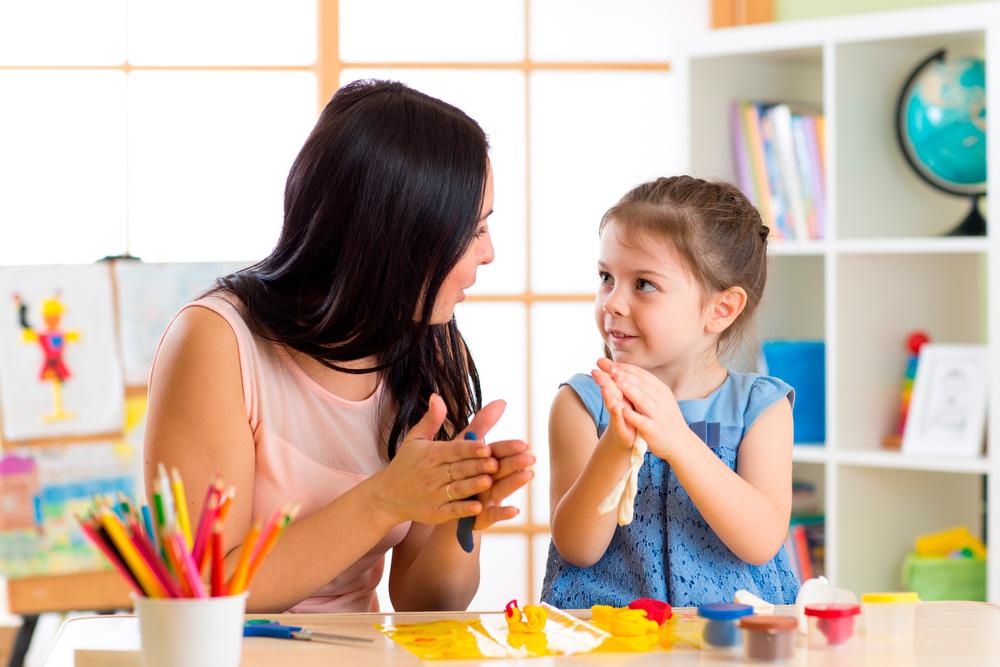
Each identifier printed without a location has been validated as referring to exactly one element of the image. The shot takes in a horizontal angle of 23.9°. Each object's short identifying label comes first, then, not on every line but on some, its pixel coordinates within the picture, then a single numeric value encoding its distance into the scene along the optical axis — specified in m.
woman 2.91
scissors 2.54
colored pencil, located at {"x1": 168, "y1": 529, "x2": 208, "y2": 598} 2.04
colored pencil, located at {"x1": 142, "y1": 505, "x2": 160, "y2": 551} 2.13
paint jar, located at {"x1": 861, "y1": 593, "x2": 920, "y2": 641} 2.61
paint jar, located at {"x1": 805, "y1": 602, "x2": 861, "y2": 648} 2.49
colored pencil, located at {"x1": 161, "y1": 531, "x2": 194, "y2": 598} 2.05
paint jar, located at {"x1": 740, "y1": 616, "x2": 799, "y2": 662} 2.37
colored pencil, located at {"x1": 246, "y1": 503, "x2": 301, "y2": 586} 2.13
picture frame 3.86
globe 3.89
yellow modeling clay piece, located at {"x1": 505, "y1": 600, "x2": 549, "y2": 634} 2.62
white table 2.39
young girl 2.97
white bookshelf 3.97
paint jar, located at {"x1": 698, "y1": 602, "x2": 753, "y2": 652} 2.42
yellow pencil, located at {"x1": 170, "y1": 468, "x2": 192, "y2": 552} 2.11
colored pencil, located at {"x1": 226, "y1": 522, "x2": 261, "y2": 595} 2.09
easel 4.08
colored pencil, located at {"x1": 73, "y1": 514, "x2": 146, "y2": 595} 2.09
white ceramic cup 2.08
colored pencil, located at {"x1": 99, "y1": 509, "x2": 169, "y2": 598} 2.03
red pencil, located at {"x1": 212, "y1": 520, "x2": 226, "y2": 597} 2.06
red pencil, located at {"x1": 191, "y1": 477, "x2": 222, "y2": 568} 2.08
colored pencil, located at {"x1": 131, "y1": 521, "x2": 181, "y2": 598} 2.08
